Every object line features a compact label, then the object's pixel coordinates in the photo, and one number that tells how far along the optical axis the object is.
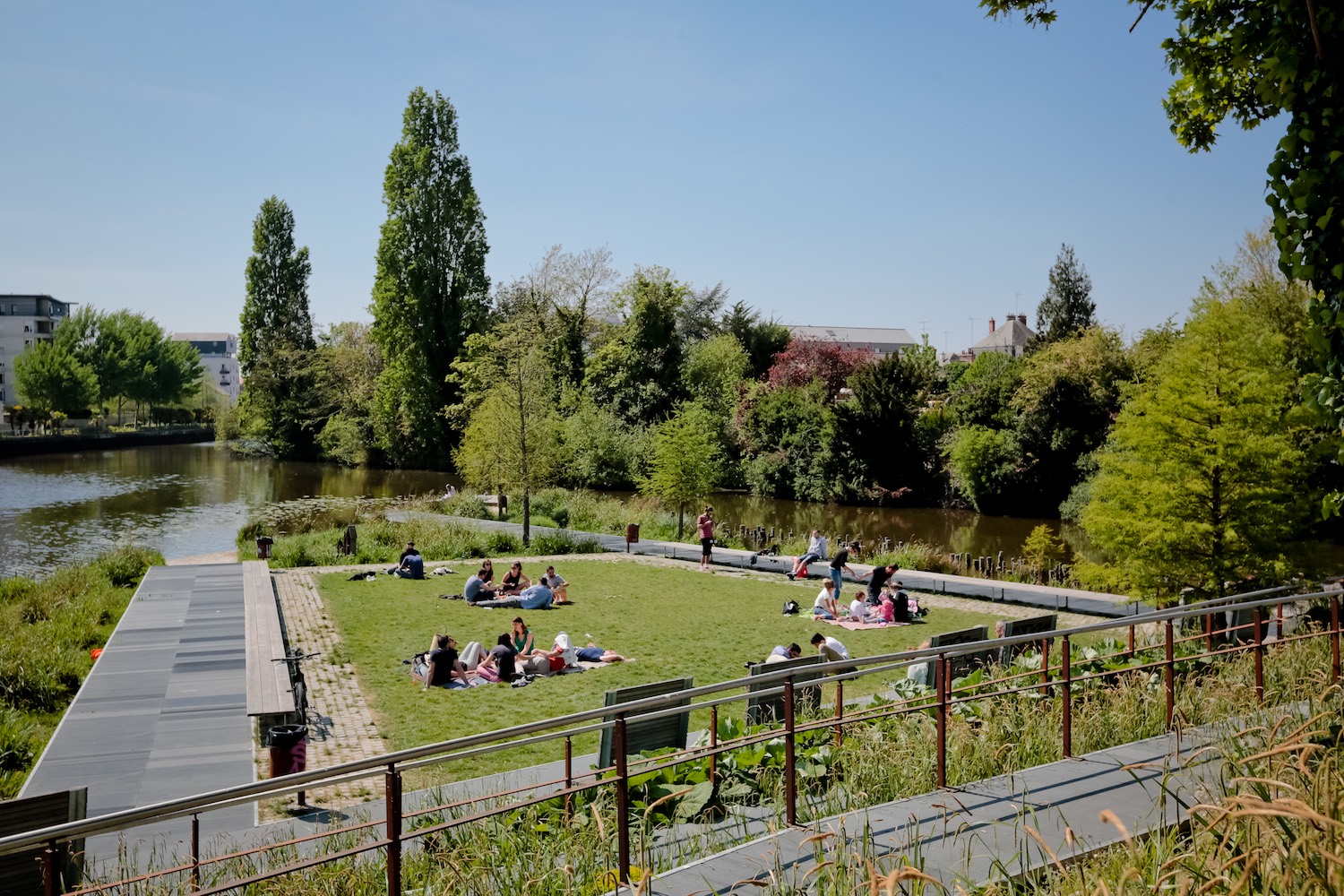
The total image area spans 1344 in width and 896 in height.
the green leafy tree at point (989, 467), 44.25
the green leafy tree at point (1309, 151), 6.16
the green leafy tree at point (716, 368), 56.66
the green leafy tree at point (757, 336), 61.84
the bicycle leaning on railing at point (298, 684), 11.76
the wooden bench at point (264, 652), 11.38
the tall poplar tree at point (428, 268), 58.03
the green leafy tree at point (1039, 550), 24.00
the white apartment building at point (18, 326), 122.25
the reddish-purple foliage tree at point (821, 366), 55.47
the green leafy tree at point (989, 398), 45.94
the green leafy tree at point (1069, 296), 63.69
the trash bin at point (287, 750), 9.90
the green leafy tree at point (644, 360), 54.38
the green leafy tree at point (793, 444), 48.19
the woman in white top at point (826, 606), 18.70
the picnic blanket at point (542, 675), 14.11
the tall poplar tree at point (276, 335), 70.75
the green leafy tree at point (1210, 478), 16.28
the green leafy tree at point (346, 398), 65.94
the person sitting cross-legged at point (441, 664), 14.05
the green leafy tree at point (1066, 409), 42.62
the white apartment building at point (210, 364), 196.40
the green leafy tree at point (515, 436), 31.59
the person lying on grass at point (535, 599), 19.50
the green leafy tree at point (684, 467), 31.25
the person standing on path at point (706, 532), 24.47
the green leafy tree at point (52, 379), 89.12
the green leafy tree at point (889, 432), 46.78
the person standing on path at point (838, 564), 19.41
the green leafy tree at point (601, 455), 50.06
